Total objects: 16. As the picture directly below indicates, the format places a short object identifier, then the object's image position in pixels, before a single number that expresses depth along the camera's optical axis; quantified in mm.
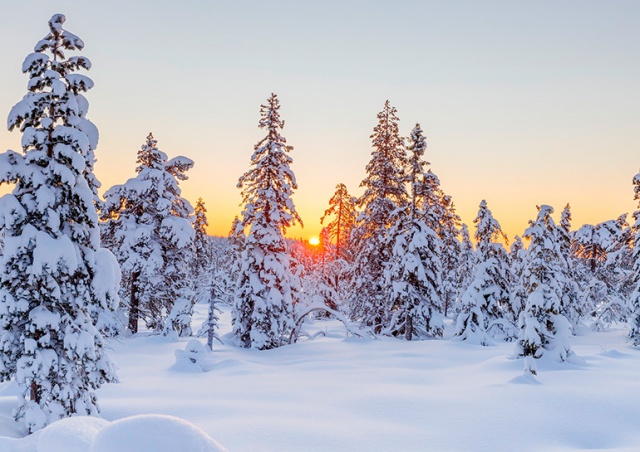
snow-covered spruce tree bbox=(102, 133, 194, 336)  26375
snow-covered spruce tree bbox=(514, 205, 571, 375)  16859
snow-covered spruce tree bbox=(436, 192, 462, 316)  47406
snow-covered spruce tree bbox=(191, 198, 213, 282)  41484
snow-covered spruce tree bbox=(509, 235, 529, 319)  29062
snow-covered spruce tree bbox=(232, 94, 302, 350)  23891
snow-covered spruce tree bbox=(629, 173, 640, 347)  25719
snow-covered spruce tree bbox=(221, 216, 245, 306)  24609
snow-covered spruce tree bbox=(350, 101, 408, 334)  28641
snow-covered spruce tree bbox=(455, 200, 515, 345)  28625
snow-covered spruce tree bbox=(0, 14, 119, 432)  9734
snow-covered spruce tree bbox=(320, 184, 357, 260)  45969
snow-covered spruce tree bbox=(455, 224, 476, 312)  53469
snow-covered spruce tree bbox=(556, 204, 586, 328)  34091
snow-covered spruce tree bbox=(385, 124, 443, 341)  25344
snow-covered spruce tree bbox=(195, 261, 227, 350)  23531
